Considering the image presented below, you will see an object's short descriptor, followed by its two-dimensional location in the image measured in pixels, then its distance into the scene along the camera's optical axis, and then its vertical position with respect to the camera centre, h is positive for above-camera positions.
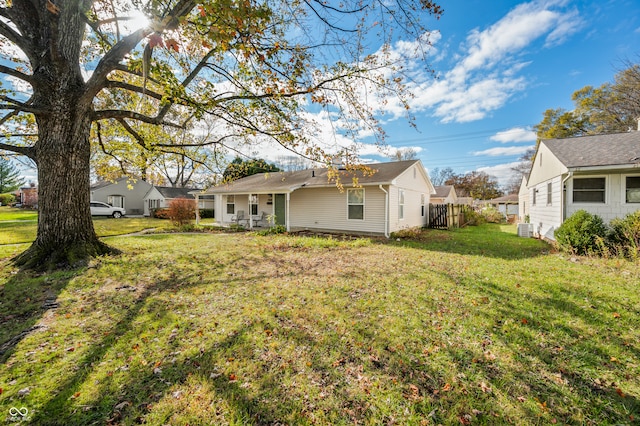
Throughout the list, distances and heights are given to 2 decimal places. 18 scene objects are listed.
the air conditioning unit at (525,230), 13.07 -1.10
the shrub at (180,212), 16.33 -0.16
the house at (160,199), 28.08 +1.18
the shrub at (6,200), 38.22 +1.52
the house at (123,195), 29.41 +1.78
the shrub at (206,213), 26.14 -0.38
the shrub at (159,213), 24.70 -0.33
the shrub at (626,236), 6.99 -0.83
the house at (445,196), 29.70 +1.44
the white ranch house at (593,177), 8.61 +1.10
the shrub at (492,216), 23.64 -0.72
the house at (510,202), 35.03 +0.91
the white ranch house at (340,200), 12.67 +0.50
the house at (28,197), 35.48 +1.82
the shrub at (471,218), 19.82 -0.75
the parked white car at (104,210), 24.58 -0.02
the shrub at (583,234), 7.82 -0.80
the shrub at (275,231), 13.16 -1.12
